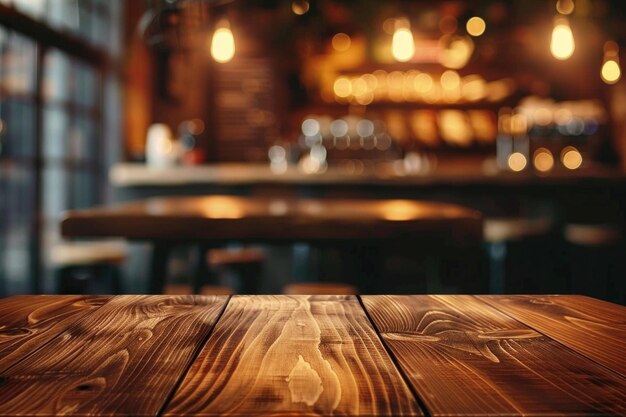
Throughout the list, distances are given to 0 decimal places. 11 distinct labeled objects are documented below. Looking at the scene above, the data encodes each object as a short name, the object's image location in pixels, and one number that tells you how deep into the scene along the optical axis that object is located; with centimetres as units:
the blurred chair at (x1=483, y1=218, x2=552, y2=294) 418
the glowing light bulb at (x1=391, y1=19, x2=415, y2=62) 470
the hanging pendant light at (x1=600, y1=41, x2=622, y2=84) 583
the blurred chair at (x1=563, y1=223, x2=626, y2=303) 411
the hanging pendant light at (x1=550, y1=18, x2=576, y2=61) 438
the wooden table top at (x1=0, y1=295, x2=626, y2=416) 64
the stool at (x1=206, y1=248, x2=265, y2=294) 335
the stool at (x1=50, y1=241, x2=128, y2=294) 342
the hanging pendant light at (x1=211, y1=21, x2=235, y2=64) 418
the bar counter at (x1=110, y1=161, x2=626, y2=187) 462
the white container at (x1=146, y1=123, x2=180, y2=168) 494
